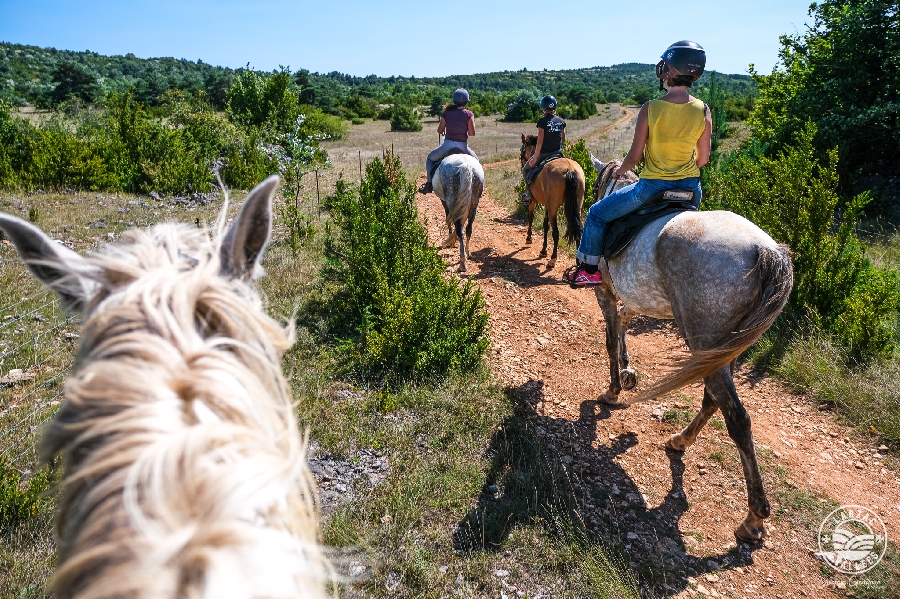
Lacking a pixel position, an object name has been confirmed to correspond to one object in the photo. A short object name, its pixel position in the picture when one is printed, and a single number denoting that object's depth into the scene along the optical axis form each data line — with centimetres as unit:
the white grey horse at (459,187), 917
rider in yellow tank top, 393
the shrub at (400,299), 559
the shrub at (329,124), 2935
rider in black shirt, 941
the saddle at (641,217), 432
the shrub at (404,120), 3750
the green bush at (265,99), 1908
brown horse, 883
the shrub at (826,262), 555
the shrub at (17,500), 339
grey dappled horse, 358
